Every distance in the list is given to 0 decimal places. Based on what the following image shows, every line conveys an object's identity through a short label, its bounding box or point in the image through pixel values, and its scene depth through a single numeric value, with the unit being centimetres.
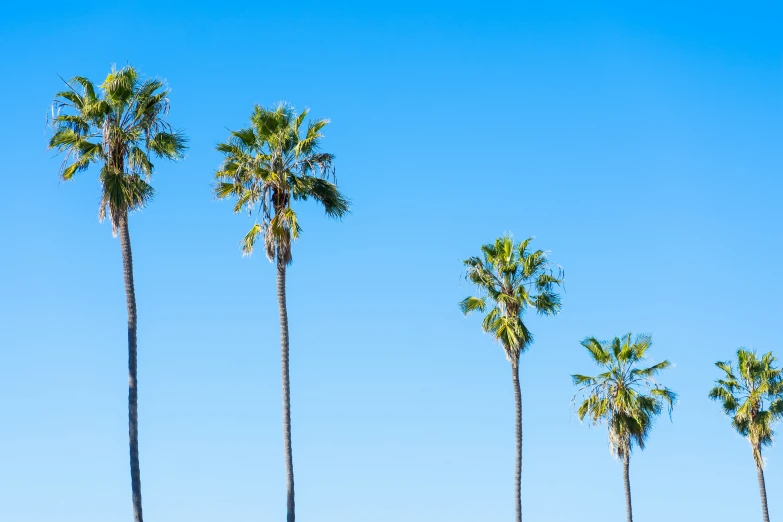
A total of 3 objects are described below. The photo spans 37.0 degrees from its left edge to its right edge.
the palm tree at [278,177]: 4266
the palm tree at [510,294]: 5006
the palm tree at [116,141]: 3956
